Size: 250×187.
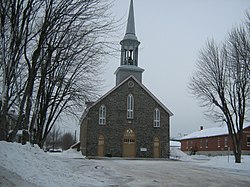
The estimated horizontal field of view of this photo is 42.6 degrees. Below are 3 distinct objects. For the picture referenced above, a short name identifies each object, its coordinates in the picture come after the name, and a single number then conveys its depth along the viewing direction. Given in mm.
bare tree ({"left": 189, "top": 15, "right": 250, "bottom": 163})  25469
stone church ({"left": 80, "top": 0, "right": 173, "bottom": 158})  41656
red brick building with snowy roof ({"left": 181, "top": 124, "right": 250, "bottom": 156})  52322
